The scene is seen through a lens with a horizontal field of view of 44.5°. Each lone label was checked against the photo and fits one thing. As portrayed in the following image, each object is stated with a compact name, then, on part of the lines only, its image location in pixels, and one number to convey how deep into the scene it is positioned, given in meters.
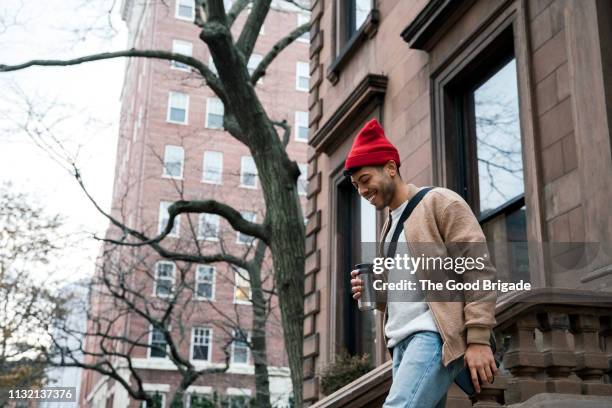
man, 2.94
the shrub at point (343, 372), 9.40
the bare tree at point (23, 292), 25.14
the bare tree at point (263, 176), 12.91
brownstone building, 4.63
